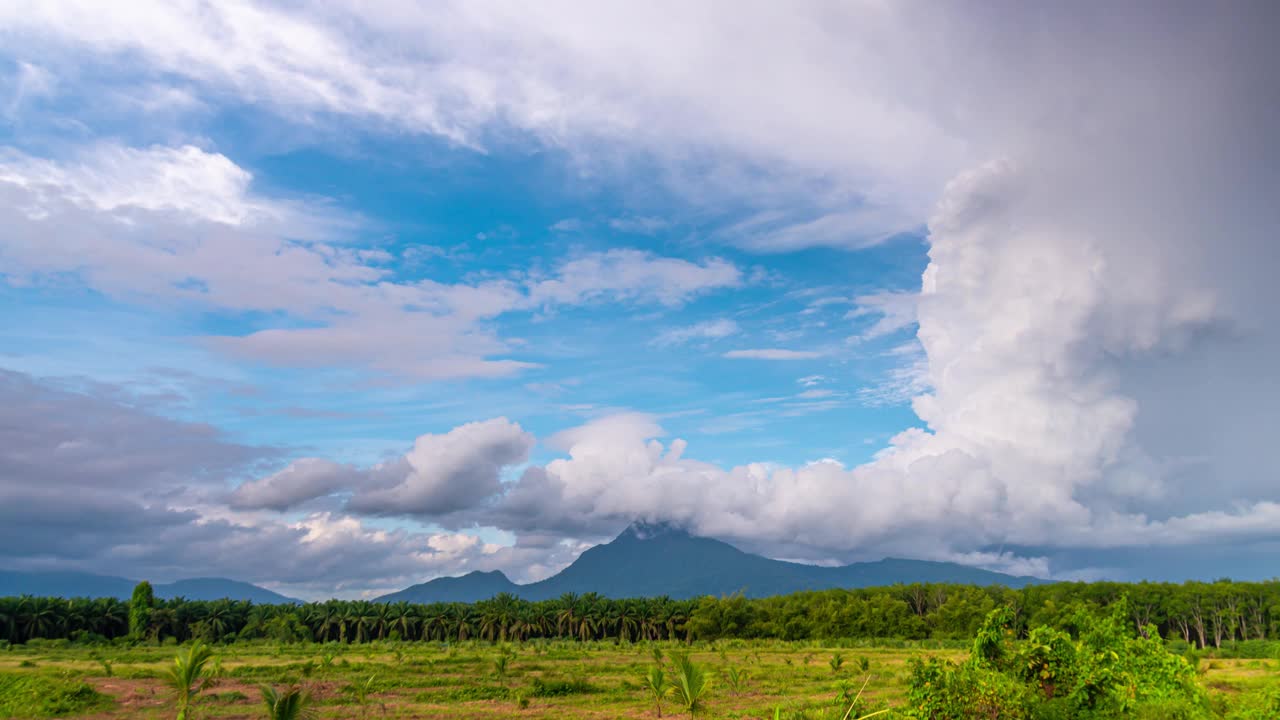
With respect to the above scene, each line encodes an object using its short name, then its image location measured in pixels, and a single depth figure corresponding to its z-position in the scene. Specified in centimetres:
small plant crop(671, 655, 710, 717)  3065
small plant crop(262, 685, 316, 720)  2252
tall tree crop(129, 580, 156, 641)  10231
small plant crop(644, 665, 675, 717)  3635
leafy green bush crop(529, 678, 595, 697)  5047
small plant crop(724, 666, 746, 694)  5241
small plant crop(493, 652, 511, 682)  5546
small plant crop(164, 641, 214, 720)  2633
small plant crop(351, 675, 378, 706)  4160
